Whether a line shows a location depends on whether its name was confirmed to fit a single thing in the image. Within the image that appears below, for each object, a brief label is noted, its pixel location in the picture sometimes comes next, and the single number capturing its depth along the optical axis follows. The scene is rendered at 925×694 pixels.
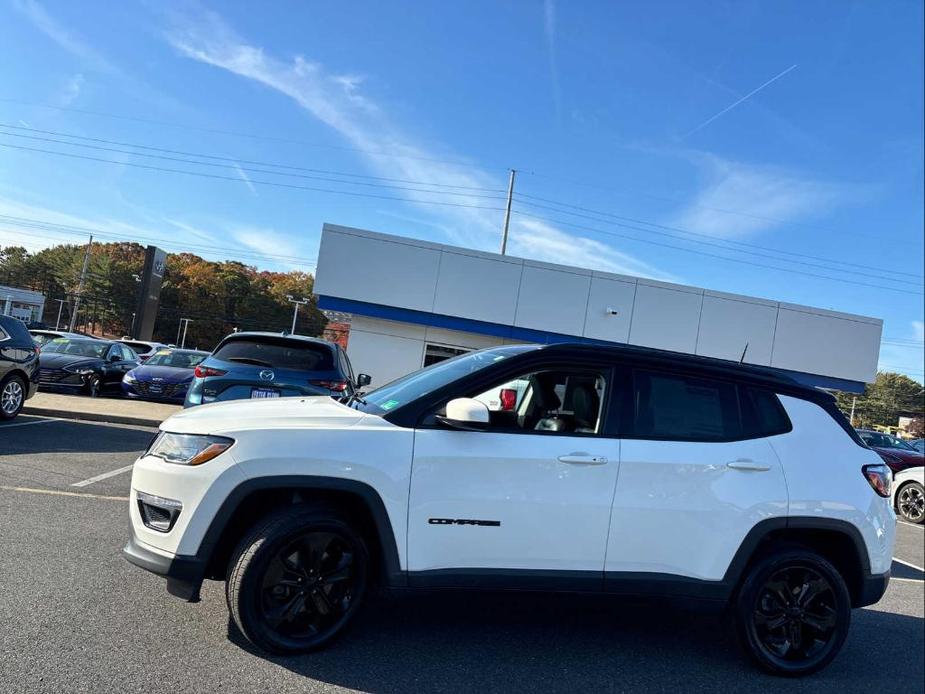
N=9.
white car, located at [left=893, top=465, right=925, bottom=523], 10.88
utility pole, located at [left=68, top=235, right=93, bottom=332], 61.78
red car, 15.25
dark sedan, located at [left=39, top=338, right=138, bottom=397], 14.05
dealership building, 19.56
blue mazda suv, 6.53
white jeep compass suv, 3.00
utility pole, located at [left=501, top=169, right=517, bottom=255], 39.59
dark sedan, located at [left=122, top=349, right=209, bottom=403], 13.88
